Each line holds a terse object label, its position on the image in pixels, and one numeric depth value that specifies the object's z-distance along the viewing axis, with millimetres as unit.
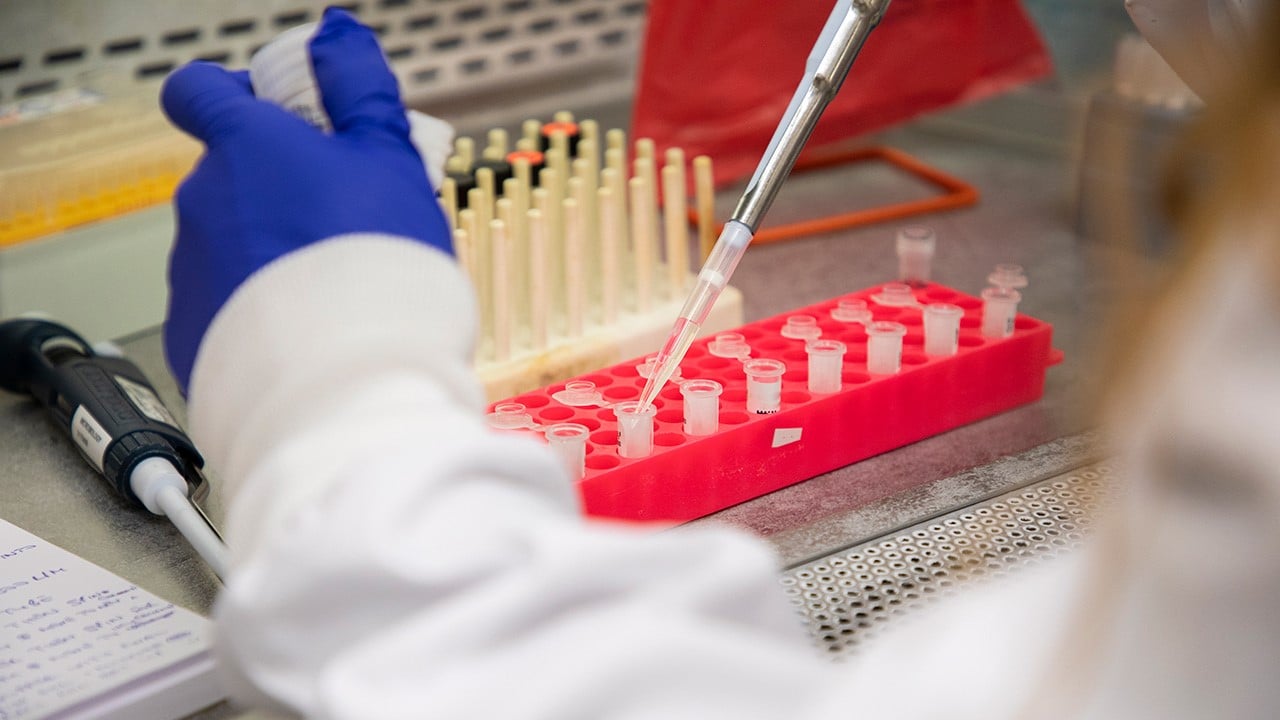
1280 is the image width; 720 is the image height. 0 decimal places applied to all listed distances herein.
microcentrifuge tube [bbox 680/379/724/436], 748
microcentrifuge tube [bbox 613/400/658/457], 738
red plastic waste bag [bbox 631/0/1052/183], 957
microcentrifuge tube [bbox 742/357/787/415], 754
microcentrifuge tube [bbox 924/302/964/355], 785
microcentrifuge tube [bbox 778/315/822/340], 796
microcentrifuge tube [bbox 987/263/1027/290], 809
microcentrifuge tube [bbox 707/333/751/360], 787
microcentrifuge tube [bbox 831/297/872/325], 808
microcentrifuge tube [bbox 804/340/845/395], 766
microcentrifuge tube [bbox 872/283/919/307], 815
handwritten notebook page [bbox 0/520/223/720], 670
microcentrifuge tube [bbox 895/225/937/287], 839
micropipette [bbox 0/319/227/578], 739
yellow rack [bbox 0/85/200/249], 849
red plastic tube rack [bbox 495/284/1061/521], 737
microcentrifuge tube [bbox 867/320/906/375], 774
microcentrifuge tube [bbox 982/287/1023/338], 795
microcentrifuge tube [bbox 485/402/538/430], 747
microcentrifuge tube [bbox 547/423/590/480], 728
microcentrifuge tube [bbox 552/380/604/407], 764
